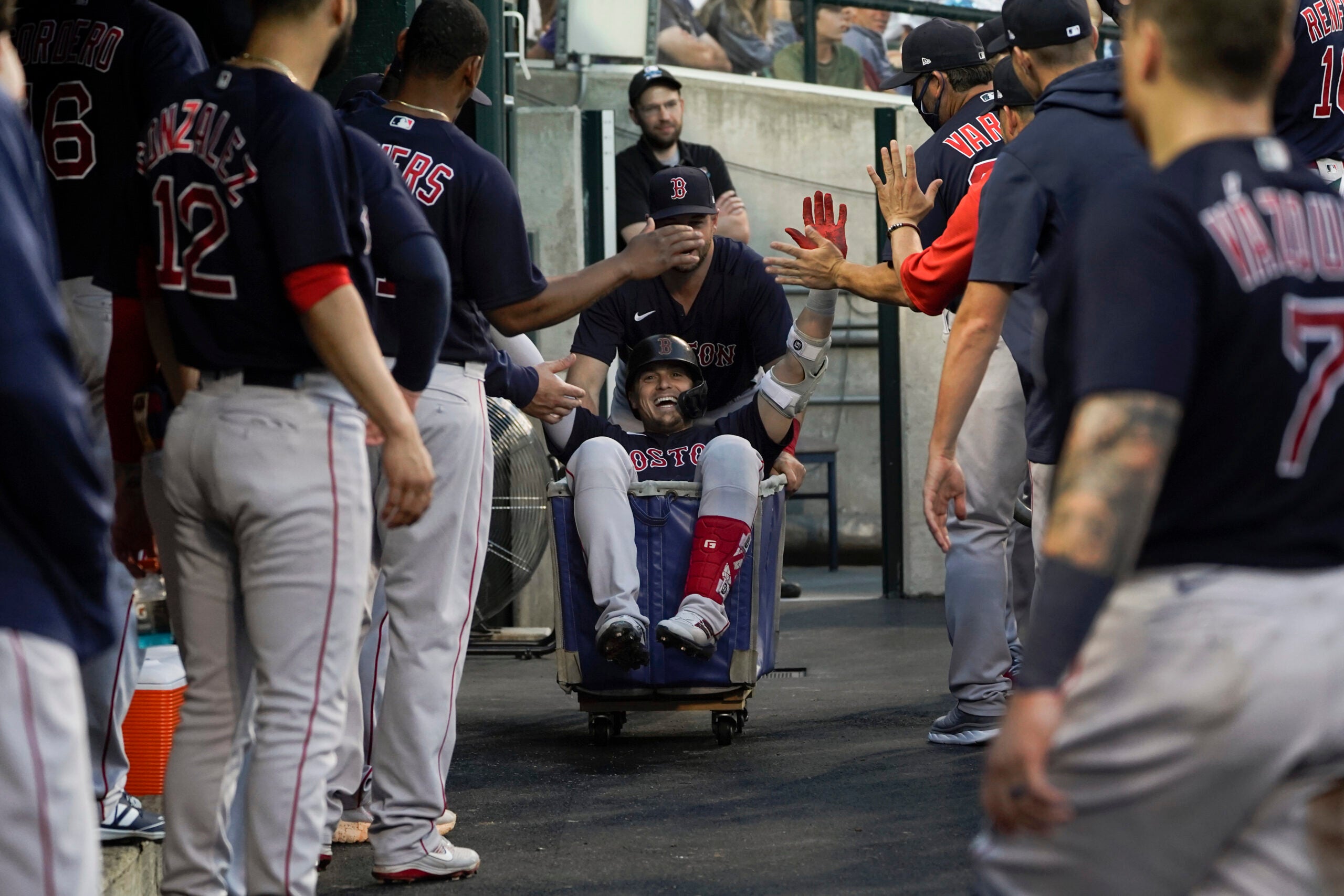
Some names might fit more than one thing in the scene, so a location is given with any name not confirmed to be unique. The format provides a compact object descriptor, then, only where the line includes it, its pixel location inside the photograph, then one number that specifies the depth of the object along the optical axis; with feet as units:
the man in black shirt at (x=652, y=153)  59.62
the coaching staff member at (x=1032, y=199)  26.43
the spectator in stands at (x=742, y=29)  90.53
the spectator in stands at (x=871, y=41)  91.04
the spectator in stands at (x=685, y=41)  89.20
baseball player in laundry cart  34.91
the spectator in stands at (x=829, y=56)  89.51
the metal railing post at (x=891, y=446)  64.34
